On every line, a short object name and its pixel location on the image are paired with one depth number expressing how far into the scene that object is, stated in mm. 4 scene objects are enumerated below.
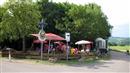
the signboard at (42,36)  14838
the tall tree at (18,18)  17281
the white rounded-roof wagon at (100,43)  26070
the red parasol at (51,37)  16523
